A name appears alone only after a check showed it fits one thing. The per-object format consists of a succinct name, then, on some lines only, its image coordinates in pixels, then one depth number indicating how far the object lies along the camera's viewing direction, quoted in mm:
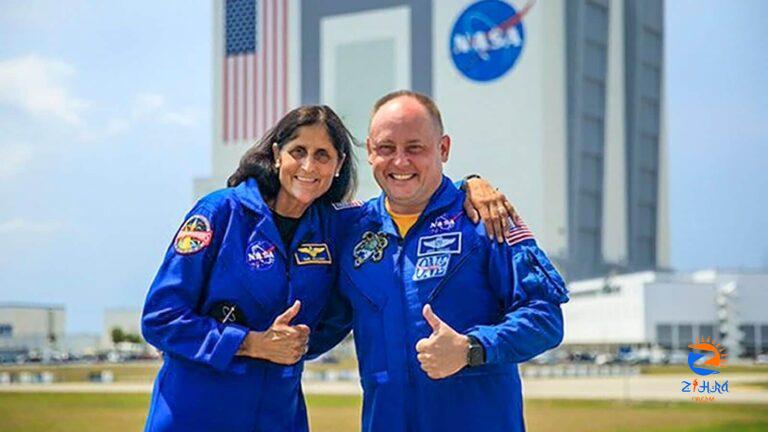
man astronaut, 4116
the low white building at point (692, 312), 62031
